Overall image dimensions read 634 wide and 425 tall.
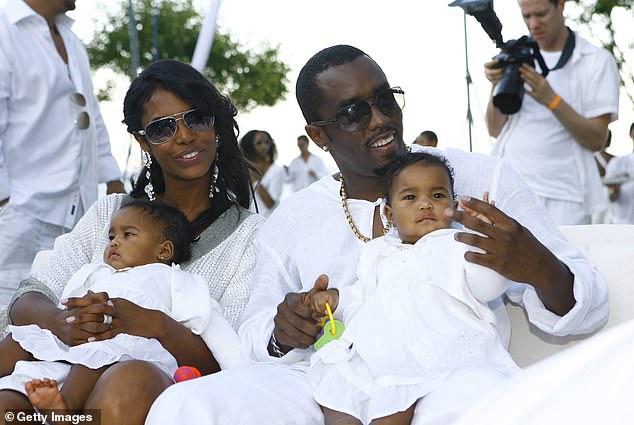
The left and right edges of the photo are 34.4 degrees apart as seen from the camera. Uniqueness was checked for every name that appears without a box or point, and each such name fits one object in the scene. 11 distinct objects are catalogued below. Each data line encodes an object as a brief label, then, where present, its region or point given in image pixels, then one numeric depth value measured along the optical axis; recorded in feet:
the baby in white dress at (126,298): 10.59
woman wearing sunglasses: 11.28
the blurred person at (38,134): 17.65
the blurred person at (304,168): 51.77
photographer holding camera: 18.15
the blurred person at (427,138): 43.09
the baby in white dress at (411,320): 9.61
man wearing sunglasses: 9.43
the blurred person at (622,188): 32.35
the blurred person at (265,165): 42.47
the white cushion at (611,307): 11.02
